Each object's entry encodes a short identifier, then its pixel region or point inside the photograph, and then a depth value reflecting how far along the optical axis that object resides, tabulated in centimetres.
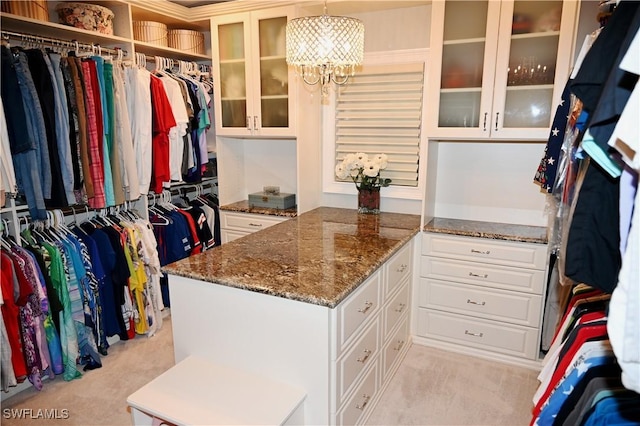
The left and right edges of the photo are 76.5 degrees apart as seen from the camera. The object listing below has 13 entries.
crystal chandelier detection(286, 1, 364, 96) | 196
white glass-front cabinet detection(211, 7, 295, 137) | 307
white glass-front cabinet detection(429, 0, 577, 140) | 239
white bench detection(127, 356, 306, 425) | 158
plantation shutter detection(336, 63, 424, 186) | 306
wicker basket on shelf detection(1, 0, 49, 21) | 224
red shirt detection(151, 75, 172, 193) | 298
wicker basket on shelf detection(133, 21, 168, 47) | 319
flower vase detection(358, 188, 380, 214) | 319
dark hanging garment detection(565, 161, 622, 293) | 98
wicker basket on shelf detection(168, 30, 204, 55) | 347
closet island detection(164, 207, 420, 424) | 174
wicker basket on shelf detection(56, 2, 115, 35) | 260
